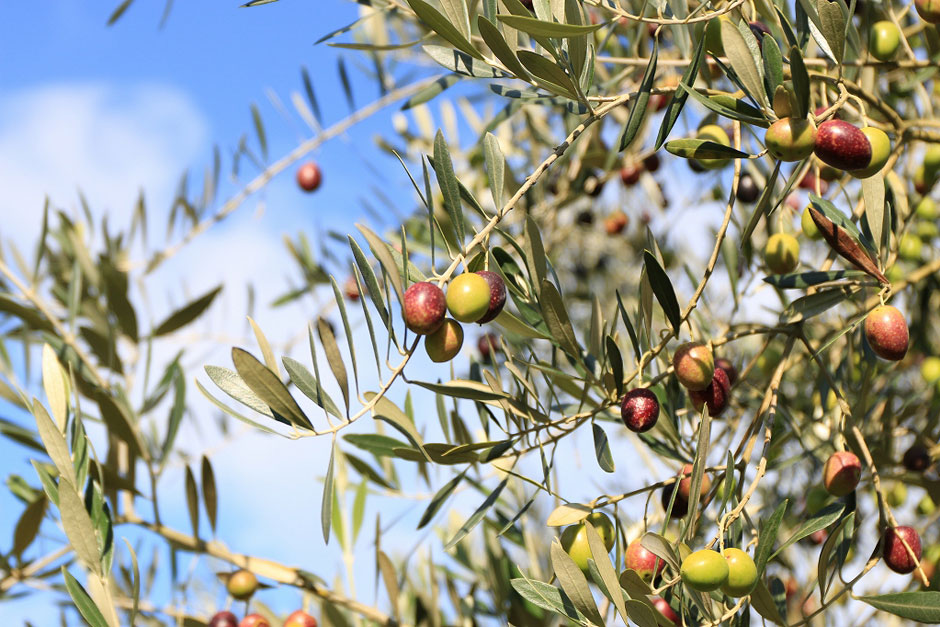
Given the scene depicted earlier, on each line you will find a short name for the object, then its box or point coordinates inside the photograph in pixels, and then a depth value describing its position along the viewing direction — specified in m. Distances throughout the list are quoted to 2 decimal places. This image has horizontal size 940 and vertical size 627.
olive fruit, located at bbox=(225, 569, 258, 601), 0.99
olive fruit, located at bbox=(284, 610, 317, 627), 1.03
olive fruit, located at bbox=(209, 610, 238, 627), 1.02
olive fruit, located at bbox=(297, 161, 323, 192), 2.97
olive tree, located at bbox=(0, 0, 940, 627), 0.80
